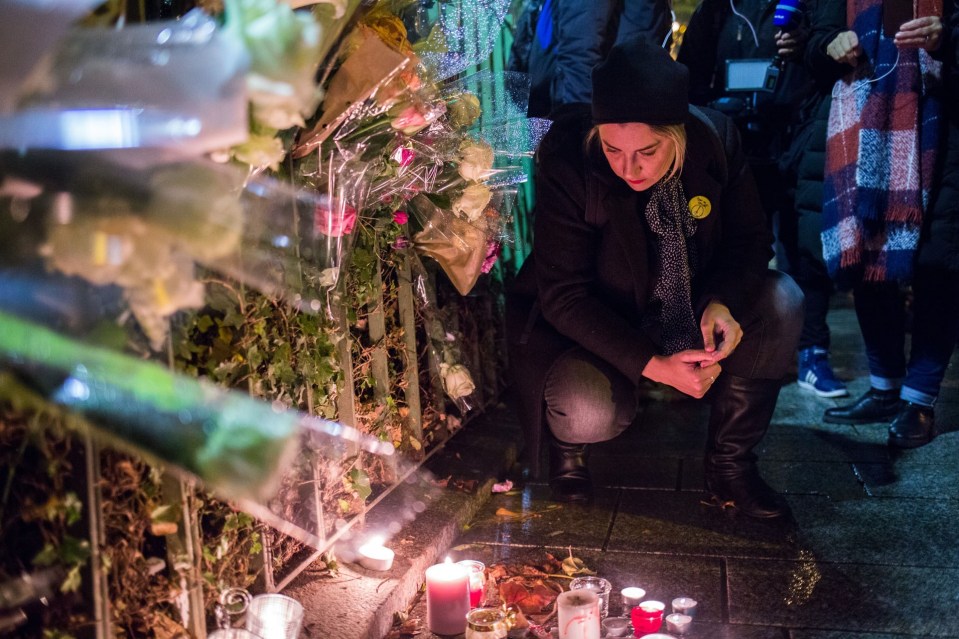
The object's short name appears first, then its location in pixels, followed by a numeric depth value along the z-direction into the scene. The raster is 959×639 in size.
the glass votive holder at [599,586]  2.61
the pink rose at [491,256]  3.58
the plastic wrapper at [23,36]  1.43
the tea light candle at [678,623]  2.50
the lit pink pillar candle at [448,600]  2.52
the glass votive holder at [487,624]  2.36
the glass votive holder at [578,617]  2.32
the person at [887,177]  3.94
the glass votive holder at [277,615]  2.20
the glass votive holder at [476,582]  2.69
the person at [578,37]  4.06
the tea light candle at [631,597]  2.63
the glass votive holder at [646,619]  2.48
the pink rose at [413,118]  2.51
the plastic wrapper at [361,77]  2.27
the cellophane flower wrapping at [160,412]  1.58
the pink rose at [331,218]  2.55
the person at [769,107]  4.62
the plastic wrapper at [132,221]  1.53
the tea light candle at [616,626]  2.47
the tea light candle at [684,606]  2.56
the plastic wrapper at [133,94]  1.51
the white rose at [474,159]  3.02
